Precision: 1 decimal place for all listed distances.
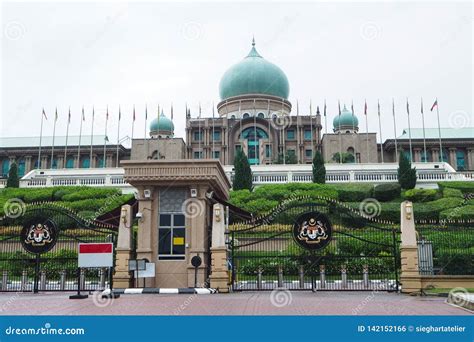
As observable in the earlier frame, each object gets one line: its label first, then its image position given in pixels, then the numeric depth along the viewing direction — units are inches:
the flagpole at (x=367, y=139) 2712.8
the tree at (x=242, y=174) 1743.4
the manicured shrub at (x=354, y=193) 1608.0
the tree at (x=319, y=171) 1823.3
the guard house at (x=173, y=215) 721.6
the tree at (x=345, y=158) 2504.9
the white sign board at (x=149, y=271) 705.6
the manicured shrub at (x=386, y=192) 1619.1
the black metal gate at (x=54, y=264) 746.8
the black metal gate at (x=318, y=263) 766.9
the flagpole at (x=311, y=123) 2780.5
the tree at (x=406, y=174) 1737.2
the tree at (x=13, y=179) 1897.1
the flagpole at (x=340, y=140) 2659.9
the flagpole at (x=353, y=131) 2670.0
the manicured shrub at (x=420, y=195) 1584.6
